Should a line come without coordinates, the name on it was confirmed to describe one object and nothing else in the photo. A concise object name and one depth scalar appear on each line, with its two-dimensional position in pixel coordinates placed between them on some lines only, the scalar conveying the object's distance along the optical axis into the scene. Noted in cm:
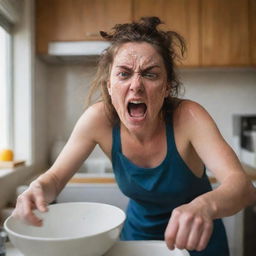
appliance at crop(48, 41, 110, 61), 210
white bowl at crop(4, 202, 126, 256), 58
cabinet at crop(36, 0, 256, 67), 215
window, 196
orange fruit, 177
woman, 85
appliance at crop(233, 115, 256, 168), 230
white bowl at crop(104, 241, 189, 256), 68
